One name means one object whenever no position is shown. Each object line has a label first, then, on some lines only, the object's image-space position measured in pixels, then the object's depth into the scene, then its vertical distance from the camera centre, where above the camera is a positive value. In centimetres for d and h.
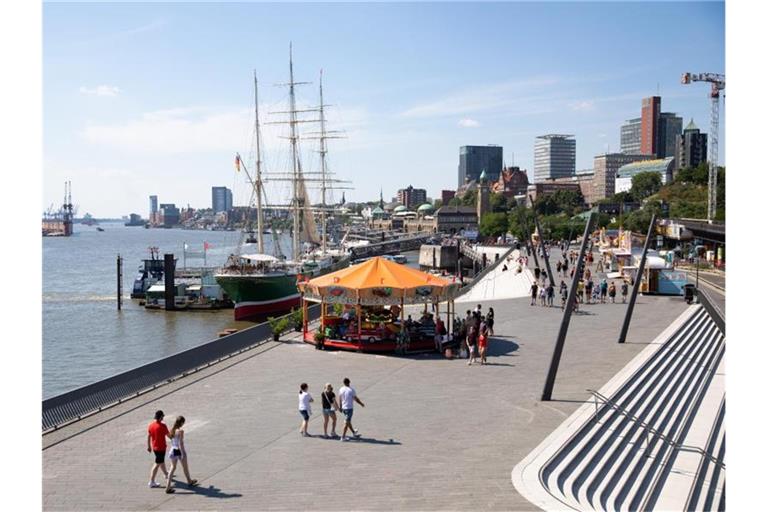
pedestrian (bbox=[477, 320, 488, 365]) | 2073 -306
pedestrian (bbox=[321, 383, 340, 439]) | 1391 -326
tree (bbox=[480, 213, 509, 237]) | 13954 +184
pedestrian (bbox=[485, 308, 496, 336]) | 2533 -299
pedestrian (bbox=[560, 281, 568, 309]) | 3421 -274
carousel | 2291 -211
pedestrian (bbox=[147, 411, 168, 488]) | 1133 -323
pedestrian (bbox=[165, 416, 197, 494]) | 1138 -333
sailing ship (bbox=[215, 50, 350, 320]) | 5072 -247
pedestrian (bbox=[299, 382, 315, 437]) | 1398 -327
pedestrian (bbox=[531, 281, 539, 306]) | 3397 -270
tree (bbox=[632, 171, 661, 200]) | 16462 +1119
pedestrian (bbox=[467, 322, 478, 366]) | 2075 -309
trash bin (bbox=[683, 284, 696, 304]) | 3331 -269
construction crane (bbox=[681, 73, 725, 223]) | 10388 +1965
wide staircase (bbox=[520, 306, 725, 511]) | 1186 -410
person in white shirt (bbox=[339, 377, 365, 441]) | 1376 -320
